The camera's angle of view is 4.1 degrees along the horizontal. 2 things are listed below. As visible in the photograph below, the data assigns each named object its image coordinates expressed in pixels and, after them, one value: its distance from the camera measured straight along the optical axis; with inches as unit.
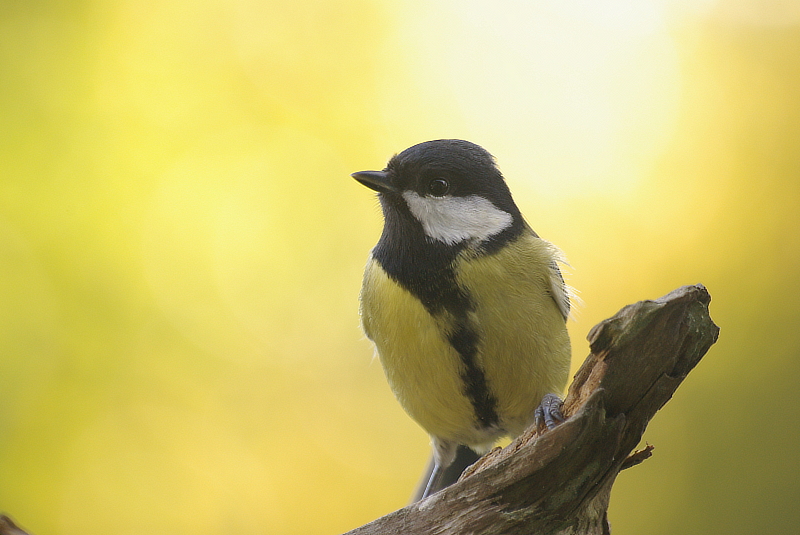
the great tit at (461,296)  110.9
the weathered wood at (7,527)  109.9
